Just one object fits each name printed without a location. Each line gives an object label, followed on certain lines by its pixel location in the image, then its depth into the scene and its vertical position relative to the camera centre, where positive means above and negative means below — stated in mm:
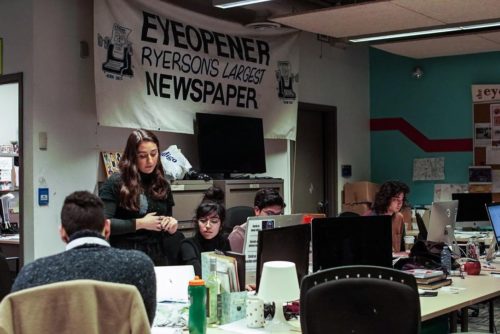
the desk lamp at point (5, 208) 6164 -291
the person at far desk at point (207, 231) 3783 -338
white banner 5223 +1014
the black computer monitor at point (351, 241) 3264 -361
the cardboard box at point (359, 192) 8172 -243
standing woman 3467 -135
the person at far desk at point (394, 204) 4918 -243
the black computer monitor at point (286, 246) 2994 -350
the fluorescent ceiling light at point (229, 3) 5115 +1405
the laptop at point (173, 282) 2951 -501
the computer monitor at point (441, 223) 4578 -373
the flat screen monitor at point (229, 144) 6062 +309
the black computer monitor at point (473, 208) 6754 -392
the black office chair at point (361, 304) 2164 -445
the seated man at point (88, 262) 1950 -264
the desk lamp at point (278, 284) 2635 -456
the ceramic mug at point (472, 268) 4195 -639
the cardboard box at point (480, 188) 7764 -207
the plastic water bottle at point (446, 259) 4027 -564
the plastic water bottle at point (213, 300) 2756 -539
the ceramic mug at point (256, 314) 2701 -592
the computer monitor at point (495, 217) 4750 -345
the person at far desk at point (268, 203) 4176 -187
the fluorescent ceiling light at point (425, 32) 5949 +1372
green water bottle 2533 -531
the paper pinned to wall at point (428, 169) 8195 +40
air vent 6492 +1549
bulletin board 7754 +526
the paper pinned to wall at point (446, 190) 7973 -232
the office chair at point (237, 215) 4930 -312
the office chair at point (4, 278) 3314 -520
